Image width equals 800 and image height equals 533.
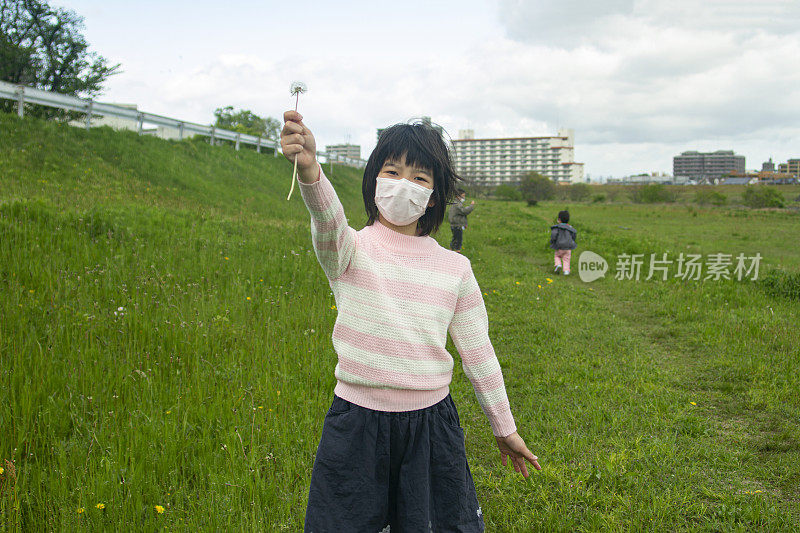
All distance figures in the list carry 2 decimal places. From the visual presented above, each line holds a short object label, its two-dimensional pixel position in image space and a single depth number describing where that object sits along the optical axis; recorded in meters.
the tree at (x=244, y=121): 59.59
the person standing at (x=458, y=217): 12.04
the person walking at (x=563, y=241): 11.37
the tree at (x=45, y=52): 21.56
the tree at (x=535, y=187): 57.34
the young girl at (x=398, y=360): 1.79
